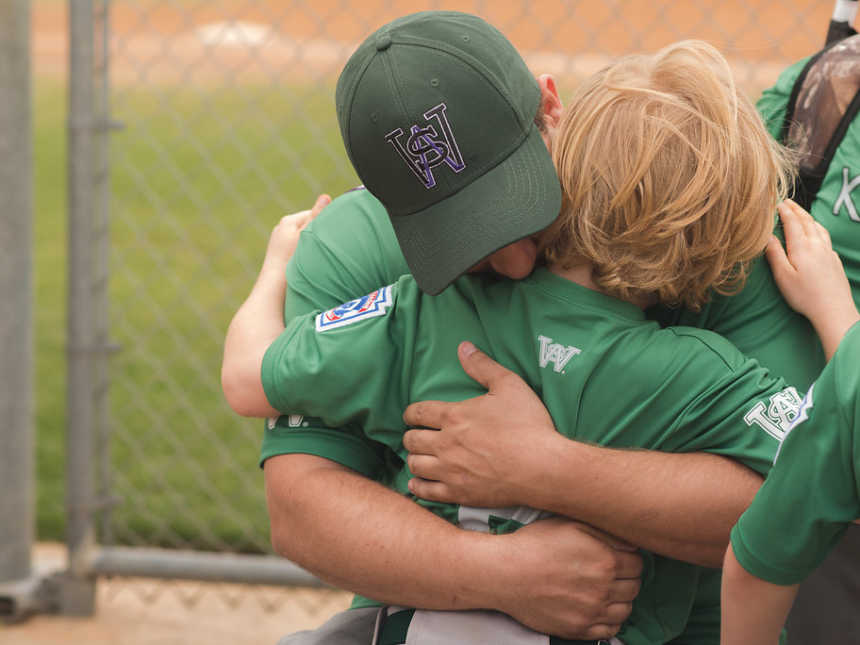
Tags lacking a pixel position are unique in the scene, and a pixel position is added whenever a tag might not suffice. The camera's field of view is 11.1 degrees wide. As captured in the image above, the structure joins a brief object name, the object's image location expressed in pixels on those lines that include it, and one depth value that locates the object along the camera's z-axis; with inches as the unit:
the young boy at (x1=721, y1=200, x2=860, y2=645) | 136.4
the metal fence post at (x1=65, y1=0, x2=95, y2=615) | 183.7
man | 144.4
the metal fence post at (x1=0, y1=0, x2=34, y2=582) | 183.1
